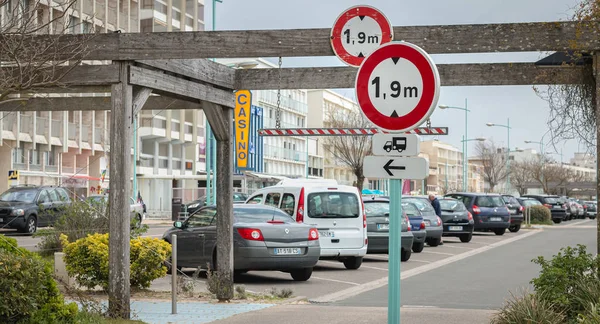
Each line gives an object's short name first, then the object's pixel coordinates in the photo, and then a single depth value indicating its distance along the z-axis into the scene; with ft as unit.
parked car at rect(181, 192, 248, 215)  154.40
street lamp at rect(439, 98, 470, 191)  261.11
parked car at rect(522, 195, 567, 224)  192.59
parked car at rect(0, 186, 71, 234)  106.11
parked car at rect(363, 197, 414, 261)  73.42
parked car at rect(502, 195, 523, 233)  134.92
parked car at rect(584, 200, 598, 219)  260.23
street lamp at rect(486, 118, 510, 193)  298.56
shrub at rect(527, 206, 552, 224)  174.40
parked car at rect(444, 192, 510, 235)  123.22
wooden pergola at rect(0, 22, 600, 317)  31.17
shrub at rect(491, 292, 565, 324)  28.55
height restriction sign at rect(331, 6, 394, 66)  31.60
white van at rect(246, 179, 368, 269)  65.31
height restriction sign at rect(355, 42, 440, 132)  20.06
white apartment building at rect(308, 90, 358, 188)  380.78
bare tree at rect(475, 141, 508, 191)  322.14
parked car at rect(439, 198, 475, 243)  106.93
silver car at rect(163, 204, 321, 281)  53.57
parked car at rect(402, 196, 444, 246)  95.50
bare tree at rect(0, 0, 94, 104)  30.19
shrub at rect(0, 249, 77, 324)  23.72
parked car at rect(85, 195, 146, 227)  56.13
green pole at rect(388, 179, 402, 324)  19.19
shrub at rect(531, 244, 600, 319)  29.27
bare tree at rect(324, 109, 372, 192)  224.53
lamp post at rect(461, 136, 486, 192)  289.70
